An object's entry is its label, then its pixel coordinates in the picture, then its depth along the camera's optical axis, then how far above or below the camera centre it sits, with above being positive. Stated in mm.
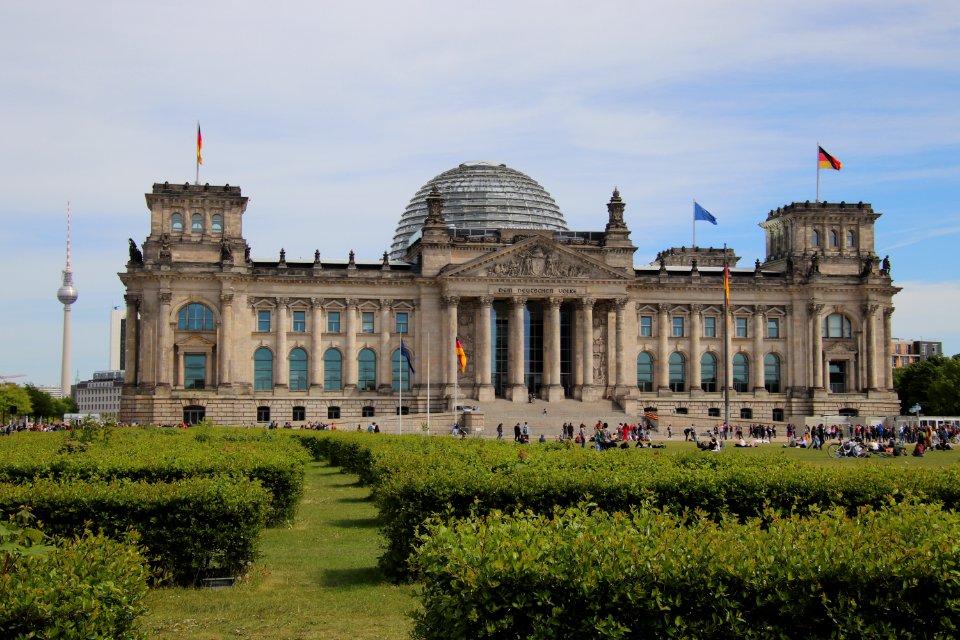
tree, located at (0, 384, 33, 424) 140250 -397
